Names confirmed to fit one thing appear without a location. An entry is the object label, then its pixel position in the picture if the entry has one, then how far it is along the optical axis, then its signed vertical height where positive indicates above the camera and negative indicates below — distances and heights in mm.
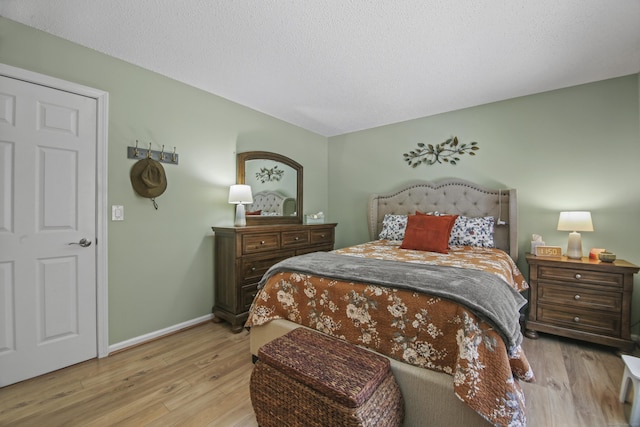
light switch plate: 2203 +13
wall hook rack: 2298 +542
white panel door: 1783 -103
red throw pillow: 2625 -200
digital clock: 2584 -370
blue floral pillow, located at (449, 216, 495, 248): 2861 -206
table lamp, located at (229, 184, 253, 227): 2883 +175
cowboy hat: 2309 +321
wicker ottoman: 1129 -796
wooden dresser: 2625 -496
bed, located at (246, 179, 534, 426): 1183 -617
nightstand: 2164 -748
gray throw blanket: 1297 -392
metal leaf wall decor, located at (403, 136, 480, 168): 3271 +787
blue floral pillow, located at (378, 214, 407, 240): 3346 -172
